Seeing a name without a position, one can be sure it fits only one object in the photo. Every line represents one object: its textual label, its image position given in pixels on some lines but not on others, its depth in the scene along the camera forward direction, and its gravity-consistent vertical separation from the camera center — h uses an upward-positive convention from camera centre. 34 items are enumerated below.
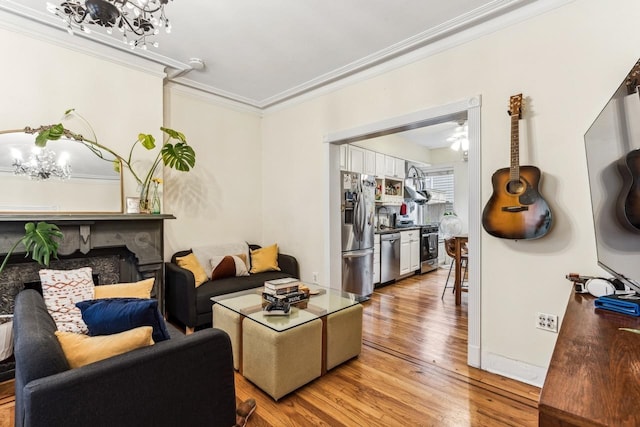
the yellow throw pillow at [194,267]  3.21 -0.59
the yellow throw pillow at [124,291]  2.06 -0.54
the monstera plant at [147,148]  2.72 +0.57
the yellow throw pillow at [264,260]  3.78 -0.60
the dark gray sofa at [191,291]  2.92 -0.80
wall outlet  2.11 -0.77
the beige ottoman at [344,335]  2.34 -0.98
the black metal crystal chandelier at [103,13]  1.63 +1.11
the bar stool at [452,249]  4.02 -0.49
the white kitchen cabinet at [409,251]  5.31 -0.71
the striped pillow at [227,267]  3.42 -0.63
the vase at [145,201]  2.99 +0.10
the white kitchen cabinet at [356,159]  4.62 +0.82
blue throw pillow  1.38 -0.48
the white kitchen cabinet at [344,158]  4.42 +0.80
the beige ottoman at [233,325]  2.33 -0.90
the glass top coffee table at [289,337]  2.01 -0.91
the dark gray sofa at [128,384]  0.99 -0.63
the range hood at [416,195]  6.25 +0.36
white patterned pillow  1.90 -0.56
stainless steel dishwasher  4.86 -0.73
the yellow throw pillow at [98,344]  1.17 -0.53
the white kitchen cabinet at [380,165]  5.23 +0.82
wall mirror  2.41 +0.28
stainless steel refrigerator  4.06 -0.31
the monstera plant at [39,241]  2.10 -0.21
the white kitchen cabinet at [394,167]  5.49 +0.84
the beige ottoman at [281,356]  1.99 -0.99
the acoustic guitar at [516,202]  2.09 +0.07
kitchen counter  4.89 -0.30
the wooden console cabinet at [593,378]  0.62 -0.42
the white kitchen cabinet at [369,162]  4.95 +0.82
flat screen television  1.12 +0.13
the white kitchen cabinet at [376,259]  4.70 -0.73
